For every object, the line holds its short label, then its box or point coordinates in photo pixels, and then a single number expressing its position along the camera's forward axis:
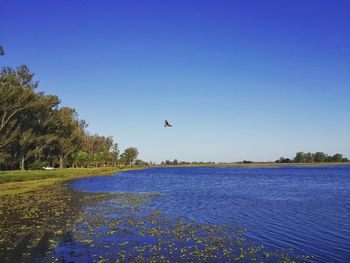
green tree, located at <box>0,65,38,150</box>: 80.94
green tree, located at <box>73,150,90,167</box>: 153.88
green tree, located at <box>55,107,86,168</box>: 125.69
